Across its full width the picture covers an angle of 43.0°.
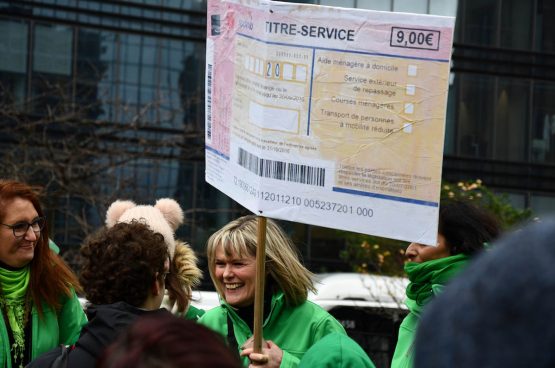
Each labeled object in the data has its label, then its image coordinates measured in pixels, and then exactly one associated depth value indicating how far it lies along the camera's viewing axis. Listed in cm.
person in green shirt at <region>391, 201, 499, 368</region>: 314
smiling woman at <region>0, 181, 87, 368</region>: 318
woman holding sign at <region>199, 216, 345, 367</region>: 324
